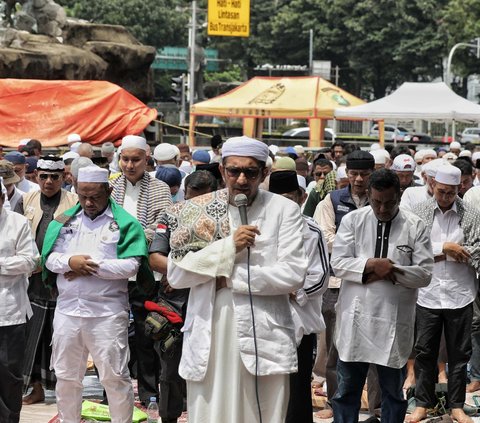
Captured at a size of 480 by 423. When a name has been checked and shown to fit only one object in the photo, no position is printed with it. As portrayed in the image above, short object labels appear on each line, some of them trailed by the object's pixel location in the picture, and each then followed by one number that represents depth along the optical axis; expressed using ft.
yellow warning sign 134.62
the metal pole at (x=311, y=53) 229.25
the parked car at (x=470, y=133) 191.52
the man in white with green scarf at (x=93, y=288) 25.66
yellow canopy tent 100.99
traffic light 142.92
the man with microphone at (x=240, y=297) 20.52
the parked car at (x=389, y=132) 189.37
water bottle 29.90
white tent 79.20
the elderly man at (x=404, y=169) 36.68
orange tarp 68.74
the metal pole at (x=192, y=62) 153.17
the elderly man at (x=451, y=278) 29.43
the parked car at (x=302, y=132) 163.59
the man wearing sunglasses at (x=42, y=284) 31.09
